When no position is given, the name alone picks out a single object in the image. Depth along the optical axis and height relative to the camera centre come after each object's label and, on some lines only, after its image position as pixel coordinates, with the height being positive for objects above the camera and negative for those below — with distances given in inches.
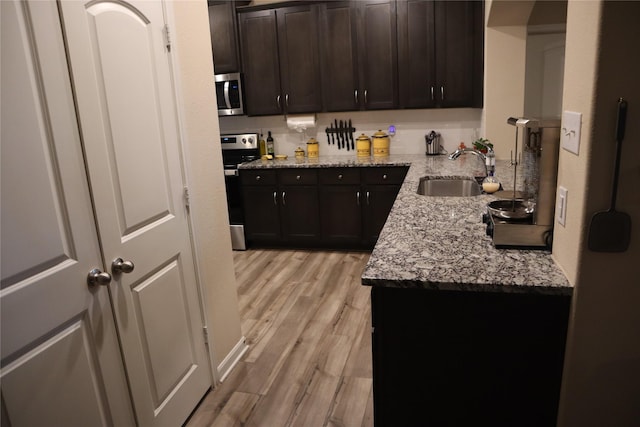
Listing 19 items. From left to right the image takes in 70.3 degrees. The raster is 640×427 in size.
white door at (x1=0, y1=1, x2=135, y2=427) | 50.1 -13.5
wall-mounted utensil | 47.6 -13.1
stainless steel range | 180.5 -17.5
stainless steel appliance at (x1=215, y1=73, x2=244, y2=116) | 178.7 +11.0
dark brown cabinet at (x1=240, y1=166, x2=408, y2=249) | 167.5 -32.5
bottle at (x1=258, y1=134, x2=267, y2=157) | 194.2 -11.2
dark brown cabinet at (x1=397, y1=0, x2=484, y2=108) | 156.9 +20.2
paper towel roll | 183.5 -1.2
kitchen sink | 126.7 -21.1
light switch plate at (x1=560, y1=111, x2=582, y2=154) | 49.9 -3.1
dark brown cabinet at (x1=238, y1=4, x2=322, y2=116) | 170.4 +22.8
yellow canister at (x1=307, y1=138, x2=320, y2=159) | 188.1 -12.6
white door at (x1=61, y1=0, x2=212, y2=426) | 62.4 -9.4
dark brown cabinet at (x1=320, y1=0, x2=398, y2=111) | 163.5 +21.9
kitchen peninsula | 56.7 -28.9
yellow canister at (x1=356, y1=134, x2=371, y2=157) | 181.5 -12.1
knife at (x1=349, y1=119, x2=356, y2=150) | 188.1 -8.3
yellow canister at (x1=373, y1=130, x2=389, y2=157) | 179.6 -11.6
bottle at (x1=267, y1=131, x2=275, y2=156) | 193.9 -11.1
